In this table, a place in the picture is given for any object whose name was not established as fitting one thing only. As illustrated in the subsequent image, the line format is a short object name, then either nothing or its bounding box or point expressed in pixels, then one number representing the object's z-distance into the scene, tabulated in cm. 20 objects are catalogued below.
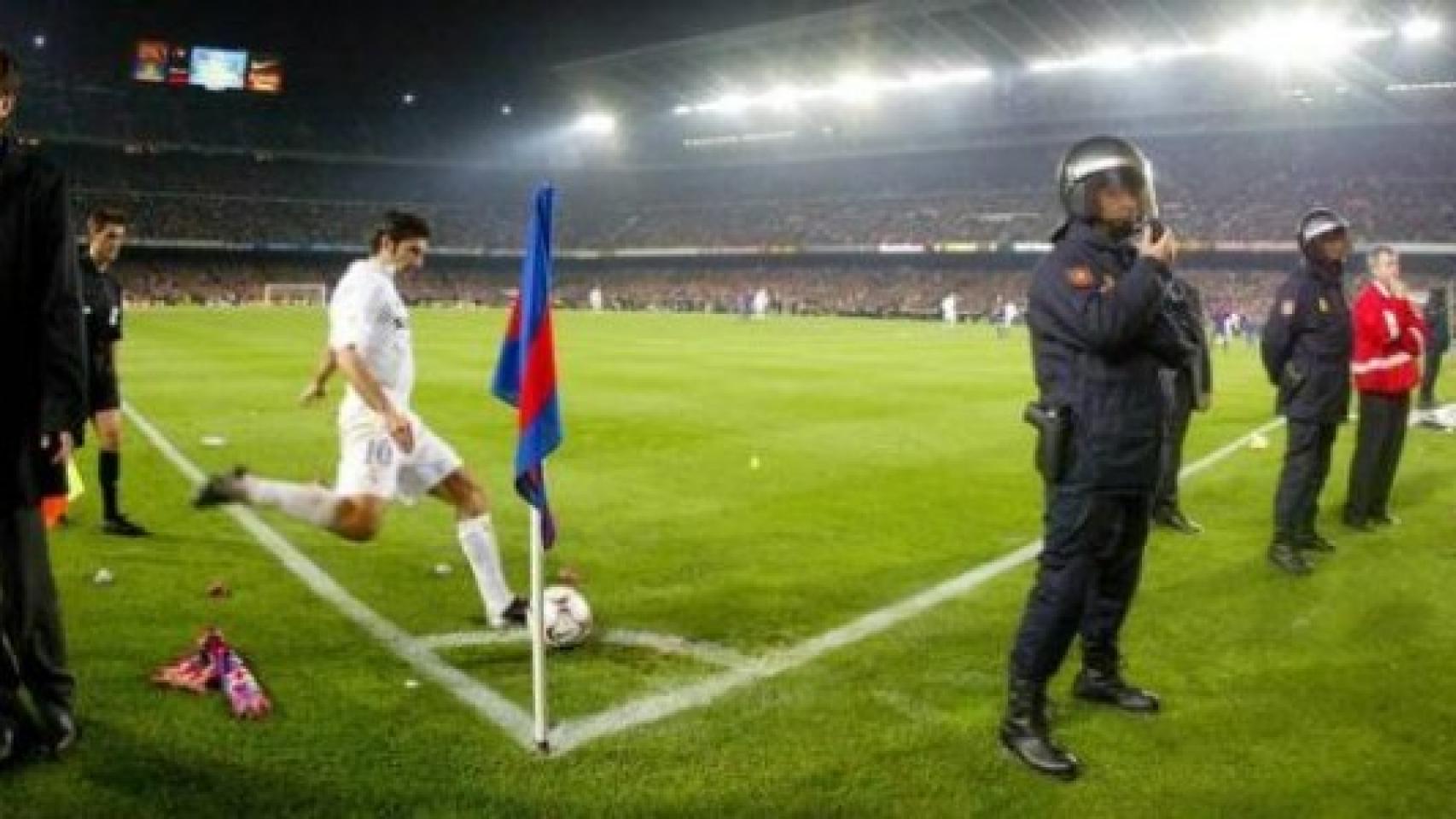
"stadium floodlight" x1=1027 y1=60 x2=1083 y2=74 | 6122
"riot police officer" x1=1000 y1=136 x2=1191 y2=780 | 476
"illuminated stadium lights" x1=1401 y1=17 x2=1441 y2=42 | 4672
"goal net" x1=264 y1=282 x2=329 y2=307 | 7074
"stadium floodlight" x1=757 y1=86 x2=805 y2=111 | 7375
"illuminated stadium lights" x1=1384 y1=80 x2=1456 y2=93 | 5131
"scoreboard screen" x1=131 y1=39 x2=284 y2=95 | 7631
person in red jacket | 948
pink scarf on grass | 515
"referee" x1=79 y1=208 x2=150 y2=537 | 891
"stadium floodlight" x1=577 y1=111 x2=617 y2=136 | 9038
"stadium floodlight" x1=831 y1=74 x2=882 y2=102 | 7000
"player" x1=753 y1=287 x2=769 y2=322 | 5578
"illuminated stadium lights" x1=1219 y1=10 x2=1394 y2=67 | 4850
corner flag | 483
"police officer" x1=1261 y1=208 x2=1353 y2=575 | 836
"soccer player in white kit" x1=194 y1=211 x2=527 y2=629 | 599
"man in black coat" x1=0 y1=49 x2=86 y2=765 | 444
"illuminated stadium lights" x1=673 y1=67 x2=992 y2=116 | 6681
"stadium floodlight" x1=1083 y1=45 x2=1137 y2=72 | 5803
